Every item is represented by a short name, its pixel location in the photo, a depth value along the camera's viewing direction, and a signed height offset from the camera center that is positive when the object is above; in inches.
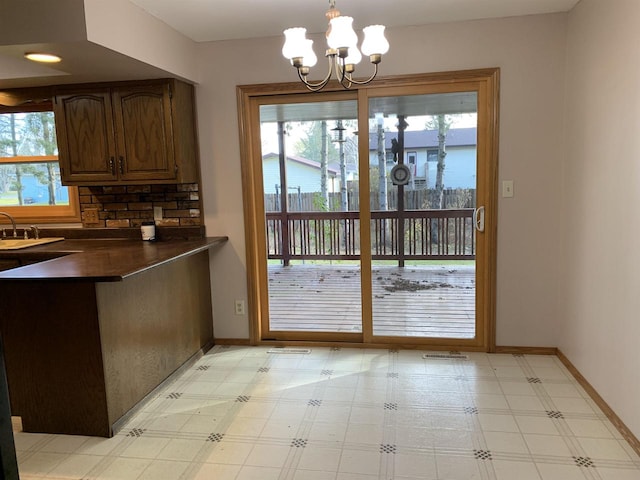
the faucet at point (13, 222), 143.3 -6.8
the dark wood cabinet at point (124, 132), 128.1 +17.7
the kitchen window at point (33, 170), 152.3 +9.9
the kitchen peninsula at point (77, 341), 94.5 -29.8
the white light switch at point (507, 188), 128.6 -1.2
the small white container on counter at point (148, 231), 140.2 -10.5
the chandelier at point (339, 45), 78.9 +25.4
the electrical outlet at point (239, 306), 147.6 -35.5
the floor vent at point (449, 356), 133.4 -48.6
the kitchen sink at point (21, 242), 132.9 -12.7
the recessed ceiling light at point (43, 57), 99.0 +30.5
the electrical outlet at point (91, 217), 147.5 -6.0
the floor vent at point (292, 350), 141.5 -48.2
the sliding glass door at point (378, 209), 132.3 -6.0
